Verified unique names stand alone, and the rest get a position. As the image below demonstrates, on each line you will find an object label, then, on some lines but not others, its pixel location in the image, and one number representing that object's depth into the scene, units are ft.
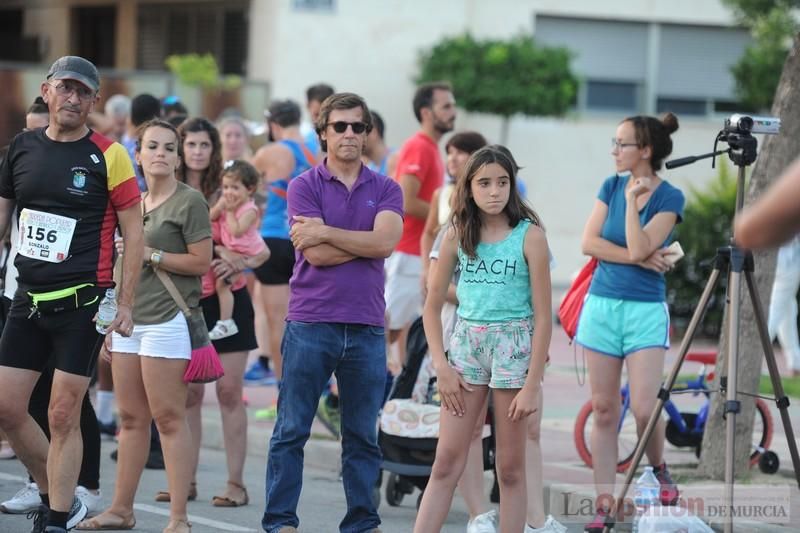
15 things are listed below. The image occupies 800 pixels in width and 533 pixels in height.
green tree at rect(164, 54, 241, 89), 145.69
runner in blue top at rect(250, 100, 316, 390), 70.03
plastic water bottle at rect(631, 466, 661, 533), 46.80
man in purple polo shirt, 42.88
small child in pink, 55.62
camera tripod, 42.16
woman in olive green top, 45.50
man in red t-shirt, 65.00
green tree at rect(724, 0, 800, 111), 142.31
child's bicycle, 58.49
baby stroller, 50.03
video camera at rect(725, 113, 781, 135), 44.14
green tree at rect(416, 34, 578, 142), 154.40
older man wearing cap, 41.65
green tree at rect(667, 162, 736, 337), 110.42
